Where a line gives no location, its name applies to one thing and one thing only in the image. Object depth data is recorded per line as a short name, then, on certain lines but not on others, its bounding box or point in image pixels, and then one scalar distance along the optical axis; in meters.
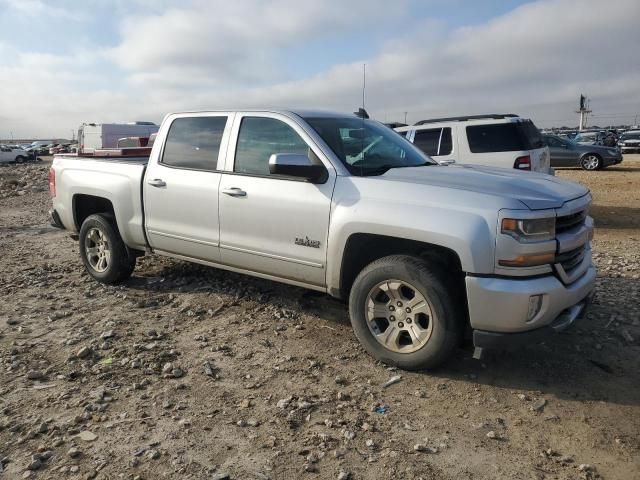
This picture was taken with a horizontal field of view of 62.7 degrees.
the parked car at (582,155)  19.72
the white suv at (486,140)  8.91
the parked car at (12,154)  40.59
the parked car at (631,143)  31.08
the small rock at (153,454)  2.78
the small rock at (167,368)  3.77
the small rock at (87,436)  2.95
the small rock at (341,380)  3.62
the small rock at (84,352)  3.99
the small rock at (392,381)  3.58
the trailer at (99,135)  13.56
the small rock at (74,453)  2.79
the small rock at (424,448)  2.86
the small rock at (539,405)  3.29
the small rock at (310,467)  2.70
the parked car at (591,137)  31.45
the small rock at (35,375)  3.70
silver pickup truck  3.28
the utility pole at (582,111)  55.21
